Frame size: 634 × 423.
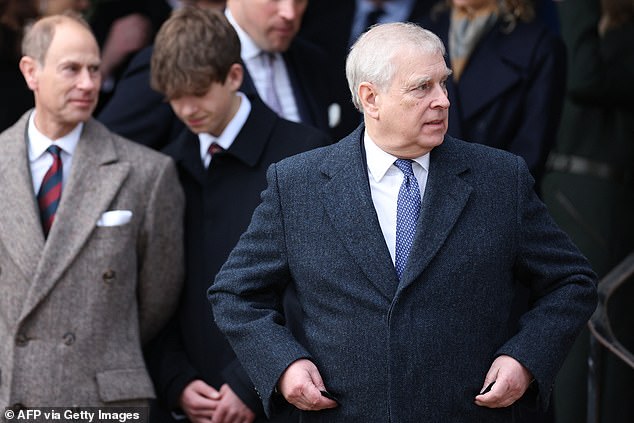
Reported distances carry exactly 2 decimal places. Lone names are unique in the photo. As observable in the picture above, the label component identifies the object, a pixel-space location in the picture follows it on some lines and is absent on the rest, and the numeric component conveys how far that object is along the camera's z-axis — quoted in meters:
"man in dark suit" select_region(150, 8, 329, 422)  9.48
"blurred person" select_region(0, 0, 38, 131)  11.98
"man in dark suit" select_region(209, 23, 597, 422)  7.30
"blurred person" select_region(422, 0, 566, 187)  10.94
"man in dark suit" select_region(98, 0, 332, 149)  10.63
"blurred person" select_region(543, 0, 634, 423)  12.70
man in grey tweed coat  8.99
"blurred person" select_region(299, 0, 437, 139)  13.10
